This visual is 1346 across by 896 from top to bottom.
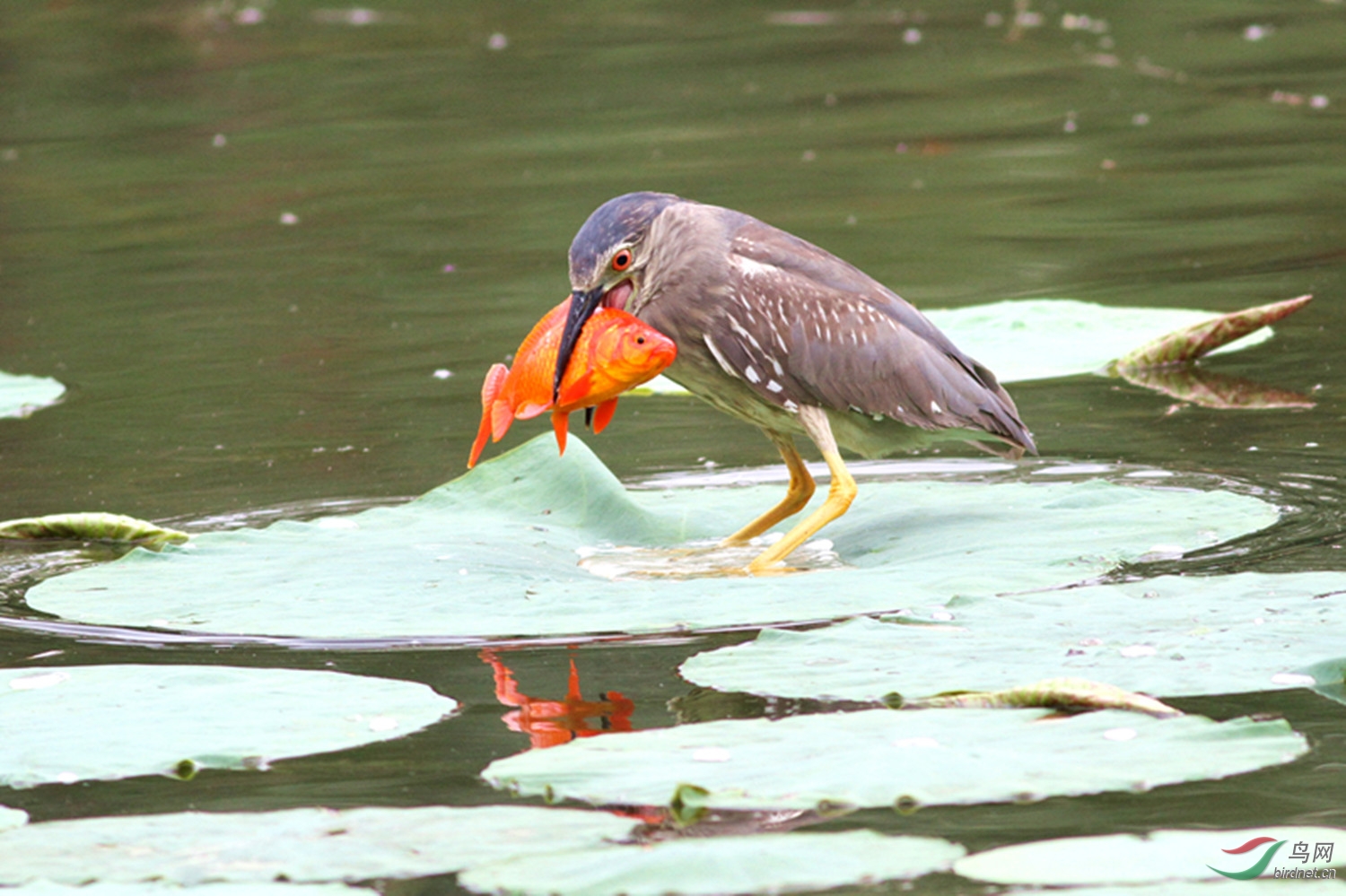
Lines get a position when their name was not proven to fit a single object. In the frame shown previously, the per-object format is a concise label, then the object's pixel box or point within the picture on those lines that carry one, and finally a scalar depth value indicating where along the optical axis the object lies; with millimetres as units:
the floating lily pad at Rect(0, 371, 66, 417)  16594
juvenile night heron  11836
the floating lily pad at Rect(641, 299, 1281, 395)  16344
